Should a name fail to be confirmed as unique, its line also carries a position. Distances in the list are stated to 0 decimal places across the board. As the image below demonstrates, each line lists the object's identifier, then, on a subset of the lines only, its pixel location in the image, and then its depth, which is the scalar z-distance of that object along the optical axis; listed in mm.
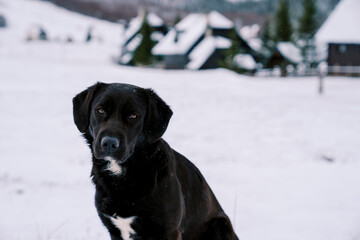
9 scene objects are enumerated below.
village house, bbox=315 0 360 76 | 33656
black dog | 3107
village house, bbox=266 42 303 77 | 41906
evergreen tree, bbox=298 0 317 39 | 40569
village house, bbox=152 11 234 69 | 40169
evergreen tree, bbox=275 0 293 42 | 41188
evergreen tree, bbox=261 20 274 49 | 43000
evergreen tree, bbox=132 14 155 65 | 46000
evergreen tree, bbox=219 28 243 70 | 35528
